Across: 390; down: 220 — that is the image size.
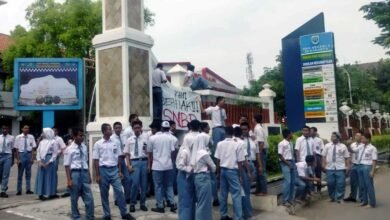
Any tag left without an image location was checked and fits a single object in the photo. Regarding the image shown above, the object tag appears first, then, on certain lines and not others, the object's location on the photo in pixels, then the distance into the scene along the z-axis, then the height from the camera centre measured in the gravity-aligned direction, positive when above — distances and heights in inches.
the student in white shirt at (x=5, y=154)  381.0 -13.1
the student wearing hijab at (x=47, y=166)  359.9 -24.1
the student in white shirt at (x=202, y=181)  260.1 -29.3
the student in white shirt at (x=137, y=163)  302.5 -20.3
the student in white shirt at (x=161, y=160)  301.9 -18.3
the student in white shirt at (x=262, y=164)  345.1 -27.4
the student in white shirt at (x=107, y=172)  279.7 -23.5
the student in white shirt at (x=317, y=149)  409.3 -19.5
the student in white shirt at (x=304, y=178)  362.6 -41.3
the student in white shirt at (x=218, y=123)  351.3 +7.5
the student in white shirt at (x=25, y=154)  394.6 -13.8
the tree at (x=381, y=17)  677.9 +175.5
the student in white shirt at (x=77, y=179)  270.8 -26.6
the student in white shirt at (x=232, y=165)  287.4 -22.2
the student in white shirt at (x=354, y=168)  383.2 -36.8
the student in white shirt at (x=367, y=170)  367.9 -37.1
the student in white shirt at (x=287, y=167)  346.0 -30.4
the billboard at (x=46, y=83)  614.5 +79.4
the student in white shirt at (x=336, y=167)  388.5 -35.2
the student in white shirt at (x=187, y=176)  266.4 -26.8
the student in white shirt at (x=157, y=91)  393.7 +39.7
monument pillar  360.5 +59.7
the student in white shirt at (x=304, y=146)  391.9 -15.2
